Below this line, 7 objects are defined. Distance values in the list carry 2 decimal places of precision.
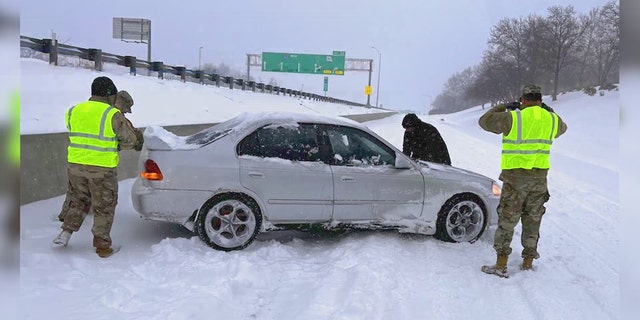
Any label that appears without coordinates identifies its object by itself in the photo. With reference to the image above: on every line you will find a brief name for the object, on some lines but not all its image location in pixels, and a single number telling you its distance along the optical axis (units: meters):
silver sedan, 4.90
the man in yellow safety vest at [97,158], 4.55
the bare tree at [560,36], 45.41
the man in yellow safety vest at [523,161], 4.54
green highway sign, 51.50
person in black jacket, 6.53
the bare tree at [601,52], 32.12
